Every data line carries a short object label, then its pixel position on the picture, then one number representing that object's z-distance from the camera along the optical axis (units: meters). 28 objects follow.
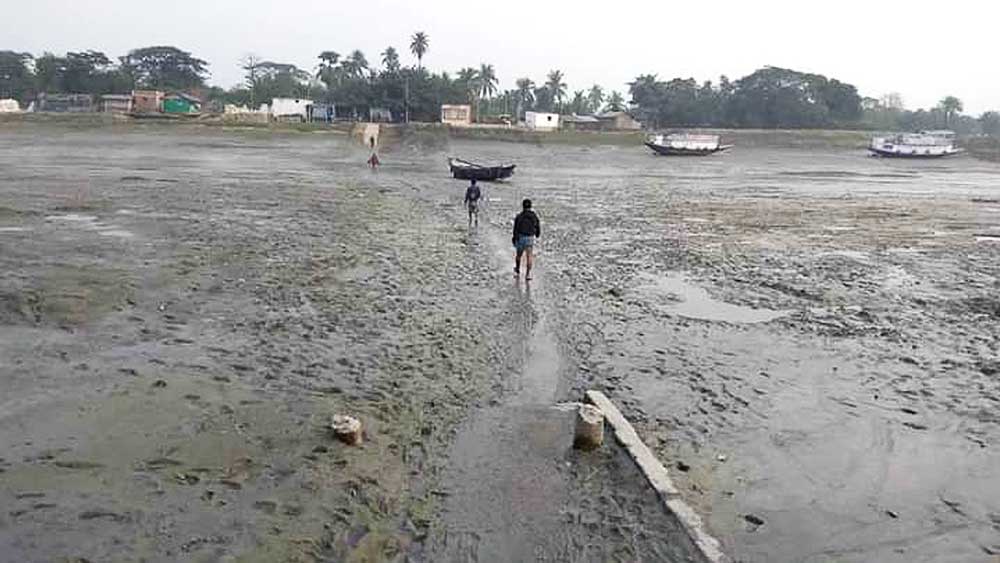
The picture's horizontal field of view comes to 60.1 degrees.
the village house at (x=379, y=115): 90.44
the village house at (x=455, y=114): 90.00
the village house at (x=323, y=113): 89.69
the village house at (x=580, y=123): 96.18
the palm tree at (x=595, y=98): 138.12
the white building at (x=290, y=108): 92.46
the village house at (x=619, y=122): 97.72
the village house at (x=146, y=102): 85.69
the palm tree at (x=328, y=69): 119.25
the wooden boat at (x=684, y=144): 74.25
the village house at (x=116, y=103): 85.94
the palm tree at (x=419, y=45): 110.38
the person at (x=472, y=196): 24.74
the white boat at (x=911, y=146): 79.62
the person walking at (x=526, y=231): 15.86
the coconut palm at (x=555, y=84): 125.56
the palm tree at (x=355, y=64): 123.25
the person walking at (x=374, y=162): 48.47
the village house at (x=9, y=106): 79.88
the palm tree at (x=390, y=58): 112.28
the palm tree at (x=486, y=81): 122.89
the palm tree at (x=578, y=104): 132.25
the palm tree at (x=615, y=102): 126.88
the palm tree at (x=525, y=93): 126.25
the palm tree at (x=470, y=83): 106.19
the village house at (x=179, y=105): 86.38
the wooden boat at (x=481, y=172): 41.54
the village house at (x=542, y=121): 91.25
